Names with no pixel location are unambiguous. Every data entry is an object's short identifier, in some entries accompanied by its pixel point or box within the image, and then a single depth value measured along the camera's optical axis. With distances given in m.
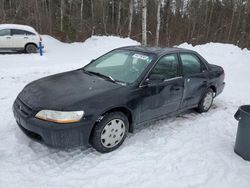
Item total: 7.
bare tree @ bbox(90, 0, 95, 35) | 22.29
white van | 13.02
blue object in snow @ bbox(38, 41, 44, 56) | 12.76
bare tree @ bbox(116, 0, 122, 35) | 23.01
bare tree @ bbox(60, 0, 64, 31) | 18.78
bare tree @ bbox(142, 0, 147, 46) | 11.50
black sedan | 3.28
